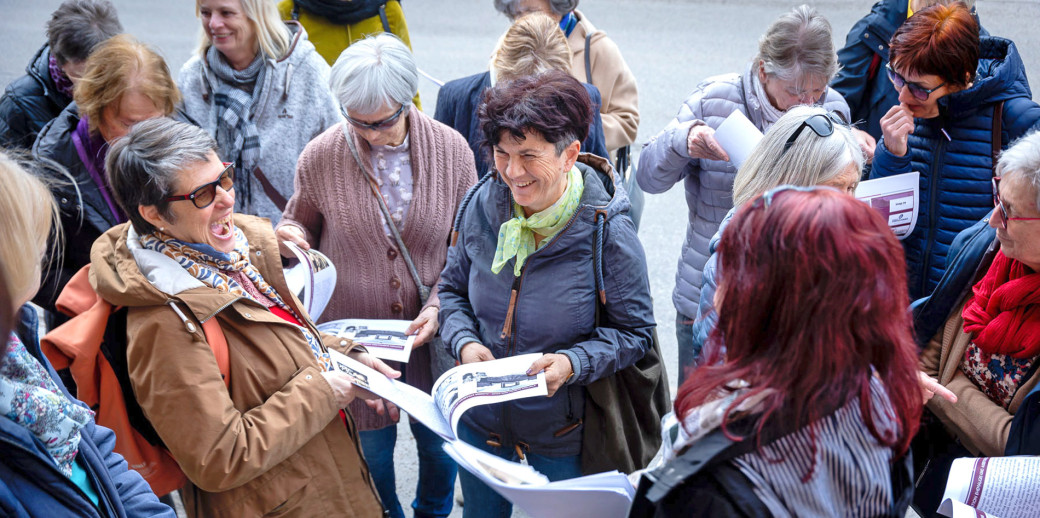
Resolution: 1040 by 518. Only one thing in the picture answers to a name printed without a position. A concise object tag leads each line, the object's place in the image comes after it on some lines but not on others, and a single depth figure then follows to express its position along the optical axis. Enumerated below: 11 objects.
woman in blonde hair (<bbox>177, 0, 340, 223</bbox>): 3.47
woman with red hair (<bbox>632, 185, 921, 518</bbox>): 1.40
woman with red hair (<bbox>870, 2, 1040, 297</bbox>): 2.75
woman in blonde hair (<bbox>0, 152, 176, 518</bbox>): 1.56
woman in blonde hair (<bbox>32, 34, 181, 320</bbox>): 2.94
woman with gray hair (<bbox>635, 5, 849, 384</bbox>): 2.89
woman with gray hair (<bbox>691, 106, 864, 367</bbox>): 2.23
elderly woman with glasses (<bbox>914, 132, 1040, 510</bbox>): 2.03
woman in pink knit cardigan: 2.89
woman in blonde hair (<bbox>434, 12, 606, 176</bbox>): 3.29
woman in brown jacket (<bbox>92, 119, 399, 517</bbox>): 2.10
